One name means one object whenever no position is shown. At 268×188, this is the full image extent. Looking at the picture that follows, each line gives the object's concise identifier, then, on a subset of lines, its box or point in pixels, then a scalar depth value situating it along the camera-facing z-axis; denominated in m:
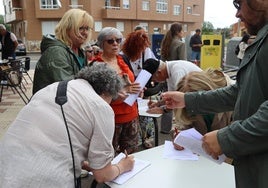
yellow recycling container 9.24
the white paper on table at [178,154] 1.87
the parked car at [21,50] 16.74
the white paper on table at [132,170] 1.58
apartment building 28.06
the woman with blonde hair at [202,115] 1.93
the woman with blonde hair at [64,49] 2.07
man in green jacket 1.01
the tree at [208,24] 44.71
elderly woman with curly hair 1.28
